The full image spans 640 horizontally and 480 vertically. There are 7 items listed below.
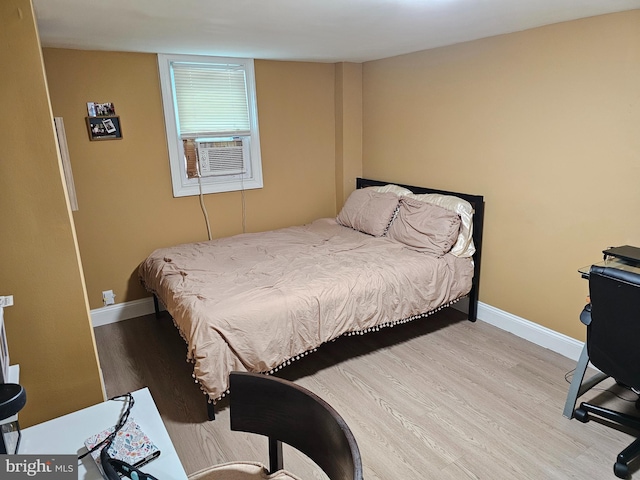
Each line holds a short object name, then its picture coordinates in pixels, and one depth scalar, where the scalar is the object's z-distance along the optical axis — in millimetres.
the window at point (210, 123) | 3480
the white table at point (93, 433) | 1129
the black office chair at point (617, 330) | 1771
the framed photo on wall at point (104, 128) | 3177
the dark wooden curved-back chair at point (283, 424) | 1052
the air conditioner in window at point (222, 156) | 3695
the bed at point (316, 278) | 2324
